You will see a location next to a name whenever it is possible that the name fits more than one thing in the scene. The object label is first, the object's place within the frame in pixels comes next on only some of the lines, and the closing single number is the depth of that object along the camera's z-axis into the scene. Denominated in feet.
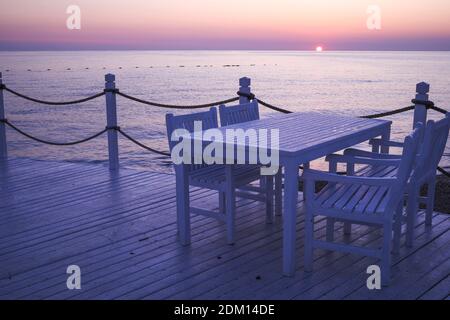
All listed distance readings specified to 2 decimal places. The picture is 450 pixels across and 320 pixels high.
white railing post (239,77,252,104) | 17.56
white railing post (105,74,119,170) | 19.21
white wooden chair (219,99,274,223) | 13.24
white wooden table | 9.81
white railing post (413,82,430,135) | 14.79
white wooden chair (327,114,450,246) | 10.58
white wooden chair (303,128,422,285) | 9.32
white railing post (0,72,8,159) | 21.56
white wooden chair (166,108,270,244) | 11.41
